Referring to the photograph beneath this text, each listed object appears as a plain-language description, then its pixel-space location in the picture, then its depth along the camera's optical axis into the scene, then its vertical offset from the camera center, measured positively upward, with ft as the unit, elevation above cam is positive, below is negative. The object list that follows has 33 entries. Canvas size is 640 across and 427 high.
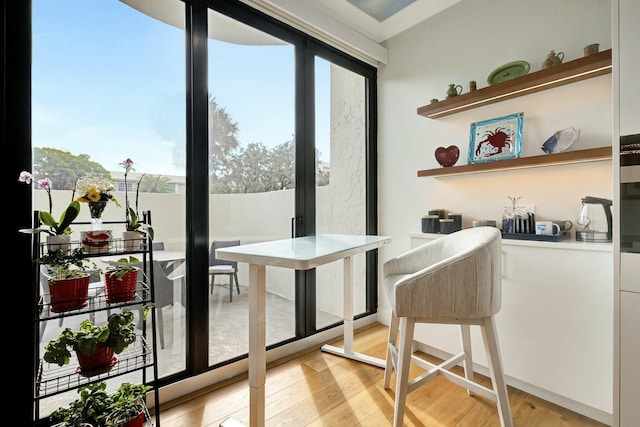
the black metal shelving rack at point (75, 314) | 4.04 -1.47
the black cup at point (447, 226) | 7.27 -0.36
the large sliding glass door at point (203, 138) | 4.92 +1.51
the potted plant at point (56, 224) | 3.94 -0.13
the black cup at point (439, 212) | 7.68 -0.03
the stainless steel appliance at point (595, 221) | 5.19 -0.20
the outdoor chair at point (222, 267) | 6.45 -1.17
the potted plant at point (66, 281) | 3.91 -0.88
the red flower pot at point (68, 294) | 3.96 -1.05
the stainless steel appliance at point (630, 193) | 4.08 +0.22
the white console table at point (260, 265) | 4.23 -0.72
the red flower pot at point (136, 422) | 4.07 -2.81
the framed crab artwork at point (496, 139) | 6.55 +1.60
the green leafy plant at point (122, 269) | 4.37 -0.80
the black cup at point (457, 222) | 7.27 -0.27
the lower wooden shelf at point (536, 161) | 5.16 +0.94
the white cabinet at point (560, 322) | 4.94 -1.98
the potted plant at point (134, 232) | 4.57 -0.28
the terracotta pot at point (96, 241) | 4.22 -0.38
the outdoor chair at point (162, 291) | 5.85 -1.50
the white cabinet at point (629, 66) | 4.07 +1.93
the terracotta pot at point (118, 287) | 4.36 -1.06
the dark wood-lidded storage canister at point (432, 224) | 7.51 -0.32
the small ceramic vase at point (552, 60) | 5.72 +2.81
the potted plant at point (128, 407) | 4.04 -2.66
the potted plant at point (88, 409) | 3.98 -2.61
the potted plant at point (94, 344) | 3.93 -1.73
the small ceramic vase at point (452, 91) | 7.18 +2.81
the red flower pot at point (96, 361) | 4.06 -1.98
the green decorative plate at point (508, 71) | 6.30 +2.95
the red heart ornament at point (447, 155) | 7.37 +1.35
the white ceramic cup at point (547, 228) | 5.70 -0.34
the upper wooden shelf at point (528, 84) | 5.22 +2.46
